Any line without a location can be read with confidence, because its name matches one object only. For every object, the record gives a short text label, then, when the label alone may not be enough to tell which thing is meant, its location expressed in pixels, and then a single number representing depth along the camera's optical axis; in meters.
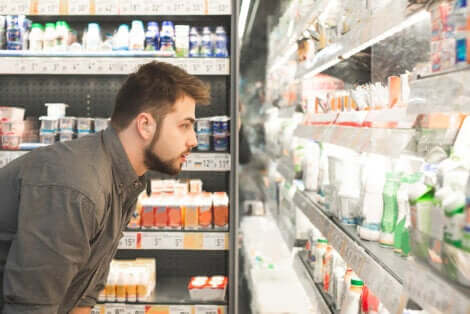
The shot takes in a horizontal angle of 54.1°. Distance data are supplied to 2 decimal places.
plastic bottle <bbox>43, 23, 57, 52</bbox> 2.81
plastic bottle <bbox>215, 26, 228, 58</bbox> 2.72
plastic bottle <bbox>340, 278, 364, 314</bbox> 1.83
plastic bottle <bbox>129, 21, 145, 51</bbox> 2.76
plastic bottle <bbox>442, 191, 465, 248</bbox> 0.85
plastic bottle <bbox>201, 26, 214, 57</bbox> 2.74
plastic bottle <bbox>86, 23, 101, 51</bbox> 2.81
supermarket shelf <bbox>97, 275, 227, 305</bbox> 2.70
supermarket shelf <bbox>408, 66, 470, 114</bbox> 0.86
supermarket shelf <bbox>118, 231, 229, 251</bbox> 2.67
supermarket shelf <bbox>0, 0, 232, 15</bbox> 2.68
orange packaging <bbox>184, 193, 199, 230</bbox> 2.70
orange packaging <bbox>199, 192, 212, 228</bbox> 2.69
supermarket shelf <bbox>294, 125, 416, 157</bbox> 1.34
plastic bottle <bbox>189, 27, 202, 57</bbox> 2.74
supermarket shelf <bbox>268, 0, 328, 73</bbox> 2.44
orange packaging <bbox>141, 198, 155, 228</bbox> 2.71
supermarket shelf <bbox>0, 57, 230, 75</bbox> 2.66
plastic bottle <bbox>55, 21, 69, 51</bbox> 2.82
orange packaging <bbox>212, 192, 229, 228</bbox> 2.71
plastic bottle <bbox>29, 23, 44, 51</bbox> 2.82
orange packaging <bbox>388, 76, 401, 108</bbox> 1.62
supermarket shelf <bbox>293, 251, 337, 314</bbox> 2.20
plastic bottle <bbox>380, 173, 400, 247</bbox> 1.61
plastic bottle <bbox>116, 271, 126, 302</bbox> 2.67
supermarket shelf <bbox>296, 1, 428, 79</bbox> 1.31
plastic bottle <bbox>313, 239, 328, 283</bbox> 2.56
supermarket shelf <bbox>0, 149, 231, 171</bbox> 2.68
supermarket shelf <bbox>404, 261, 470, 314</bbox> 0.82
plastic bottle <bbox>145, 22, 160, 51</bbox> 2.75
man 1.36
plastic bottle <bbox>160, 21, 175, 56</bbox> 2.72
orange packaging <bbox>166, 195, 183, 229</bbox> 2.70
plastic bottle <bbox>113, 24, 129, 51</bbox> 2.77
